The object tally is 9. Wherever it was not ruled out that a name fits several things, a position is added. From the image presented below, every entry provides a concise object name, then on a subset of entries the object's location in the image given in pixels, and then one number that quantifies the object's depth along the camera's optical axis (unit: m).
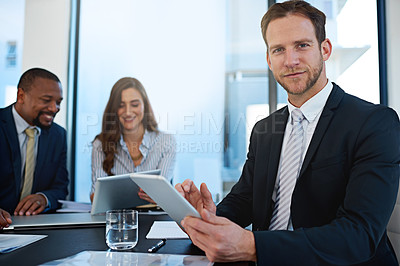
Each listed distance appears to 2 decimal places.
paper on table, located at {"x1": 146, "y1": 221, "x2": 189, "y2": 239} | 1.32
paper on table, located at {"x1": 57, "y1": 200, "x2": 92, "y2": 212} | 2.00
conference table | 1.05
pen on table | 1.12
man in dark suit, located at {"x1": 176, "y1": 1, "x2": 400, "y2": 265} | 1.02
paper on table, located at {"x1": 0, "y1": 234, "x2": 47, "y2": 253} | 1.13
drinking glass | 1.16
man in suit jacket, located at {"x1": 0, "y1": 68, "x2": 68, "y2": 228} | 2.70
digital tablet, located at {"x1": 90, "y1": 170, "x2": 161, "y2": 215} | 1.61
